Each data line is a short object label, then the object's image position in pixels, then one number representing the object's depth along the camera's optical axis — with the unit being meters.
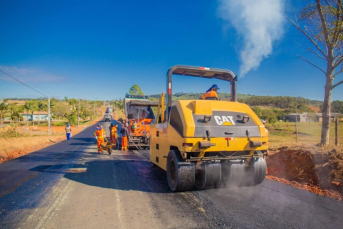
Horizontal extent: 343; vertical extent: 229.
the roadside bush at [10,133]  19.40
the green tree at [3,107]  38.34
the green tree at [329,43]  7.49
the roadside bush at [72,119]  48.25
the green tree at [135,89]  38.01
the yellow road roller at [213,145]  4.68
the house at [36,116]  66.62
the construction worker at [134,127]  13.21
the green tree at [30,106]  49.69
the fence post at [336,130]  7.77
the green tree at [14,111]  43.42
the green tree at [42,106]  55.69
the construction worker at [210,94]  6.27
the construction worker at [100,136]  12.84
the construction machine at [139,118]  14.10
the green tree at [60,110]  56.92
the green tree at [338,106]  23.10
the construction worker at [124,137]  13.91
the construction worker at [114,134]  14.39
